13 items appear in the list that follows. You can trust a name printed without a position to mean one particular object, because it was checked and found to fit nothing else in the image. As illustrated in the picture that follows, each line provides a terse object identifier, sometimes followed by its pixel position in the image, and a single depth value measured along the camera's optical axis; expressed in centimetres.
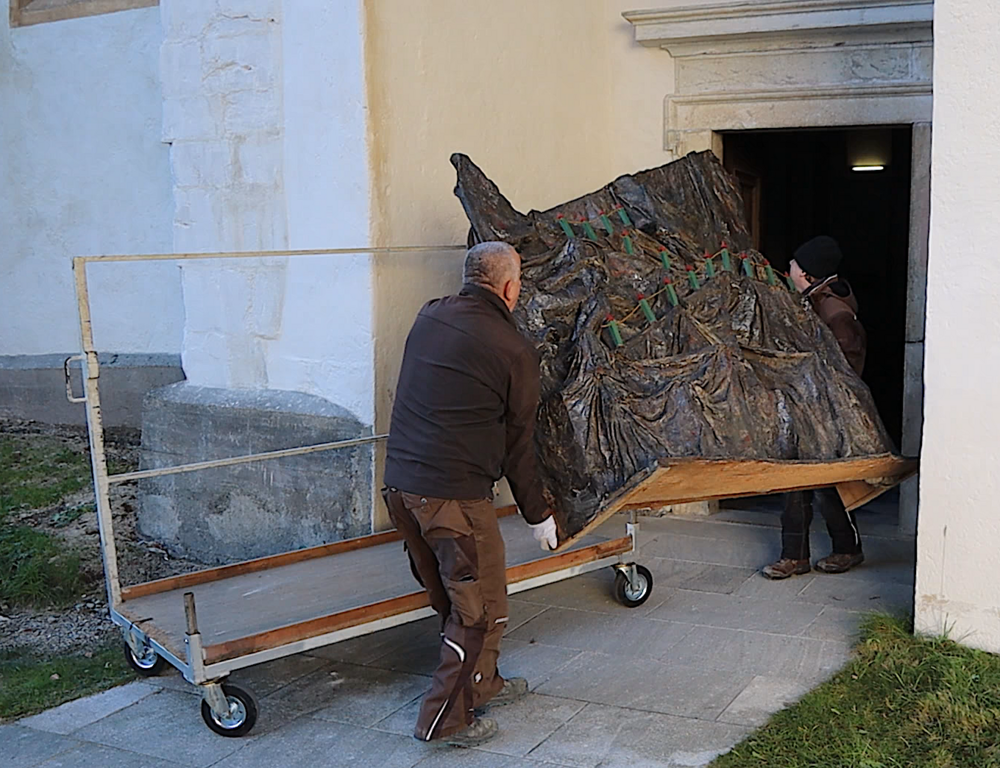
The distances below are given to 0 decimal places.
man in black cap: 530
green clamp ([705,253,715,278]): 490
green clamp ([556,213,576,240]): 493
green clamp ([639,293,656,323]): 466
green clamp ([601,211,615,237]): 500
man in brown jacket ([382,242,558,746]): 368
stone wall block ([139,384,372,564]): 569
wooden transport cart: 390
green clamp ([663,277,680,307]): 470
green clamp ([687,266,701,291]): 483
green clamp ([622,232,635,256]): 489
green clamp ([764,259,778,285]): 505
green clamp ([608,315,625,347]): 452
